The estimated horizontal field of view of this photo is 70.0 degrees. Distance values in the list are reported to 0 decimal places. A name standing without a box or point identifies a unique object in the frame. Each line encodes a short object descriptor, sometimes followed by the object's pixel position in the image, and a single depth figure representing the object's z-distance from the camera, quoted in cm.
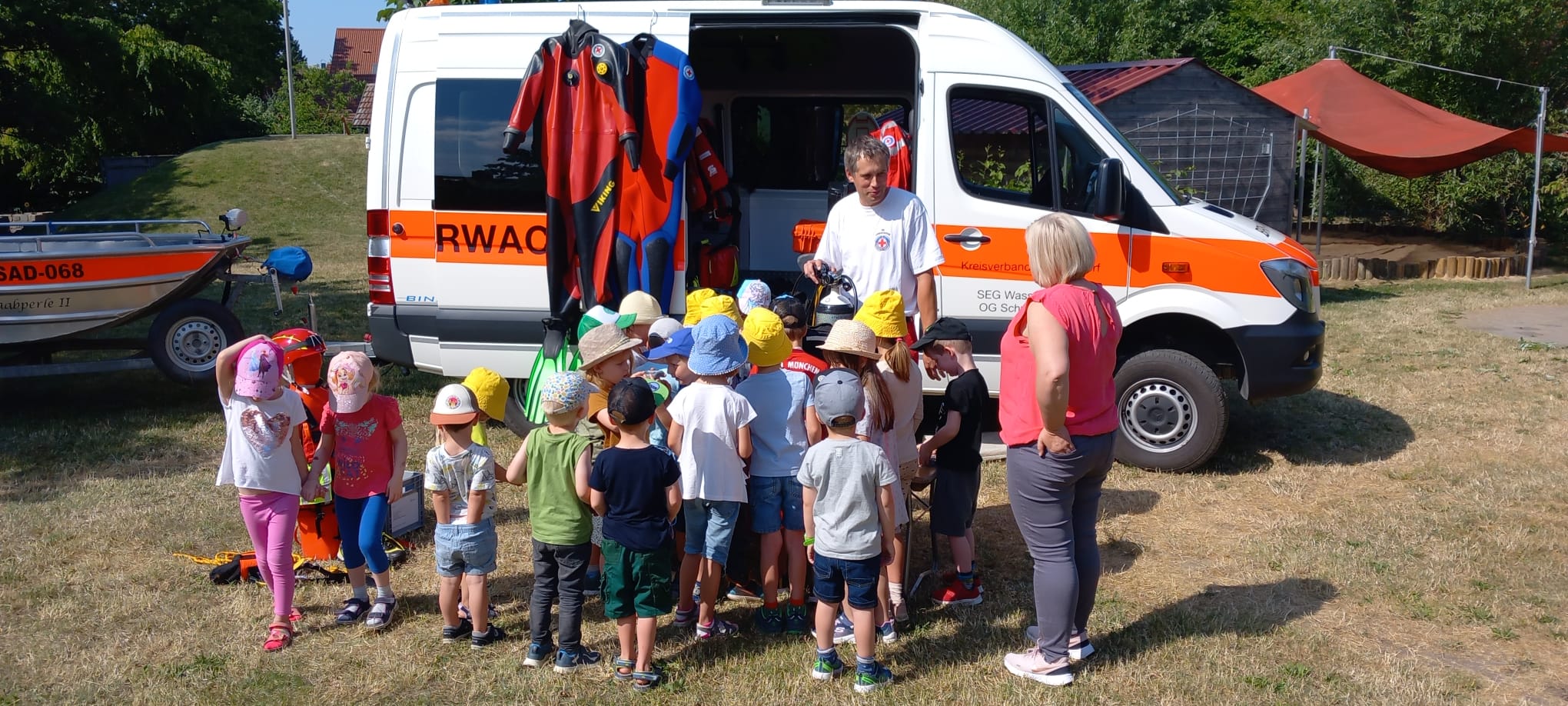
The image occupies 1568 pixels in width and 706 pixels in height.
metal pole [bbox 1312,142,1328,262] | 1827
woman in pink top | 361
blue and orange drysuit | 613
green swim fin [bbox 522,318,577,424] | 514
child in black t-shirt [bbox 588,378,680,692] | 370
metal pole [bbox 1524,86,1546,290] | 1321
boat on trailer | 751
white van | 613
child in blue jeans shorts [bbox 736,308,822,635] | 407
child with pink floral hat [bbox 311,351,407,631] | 428
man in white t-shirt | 505
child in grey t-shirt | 371
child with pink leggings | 417
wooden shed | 1274
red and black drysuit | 607
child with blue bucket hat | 392
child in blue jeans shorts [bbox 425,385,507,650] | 403
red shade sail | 1375
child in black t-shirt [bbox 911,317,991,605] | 440
